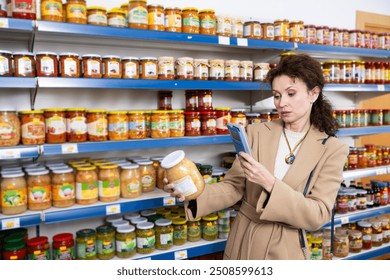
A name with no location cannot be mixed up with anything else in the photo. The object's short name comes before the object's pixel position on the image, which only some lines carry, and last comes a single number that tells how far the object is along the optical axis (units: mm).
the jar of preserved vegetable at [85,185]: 2107
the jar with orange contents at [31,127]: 1981
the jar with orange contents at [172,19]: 2318
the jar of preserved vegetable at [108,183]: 2156
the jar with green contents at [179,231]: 2418
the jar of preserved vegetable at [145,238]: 2287
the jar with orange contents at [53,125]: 2043
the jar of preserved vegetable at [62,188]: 2059
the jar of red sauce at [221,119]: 2544
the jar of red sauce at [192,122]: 2418
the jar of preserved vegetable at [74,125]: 2102
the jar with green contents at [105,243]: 2227
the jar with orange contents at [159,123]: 2316
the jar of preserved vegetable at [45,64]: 1988
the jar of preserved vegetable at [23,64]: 1940
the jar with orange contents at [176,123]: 2367
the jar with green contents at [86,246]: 2199
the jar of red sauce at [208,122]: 2482
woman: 1410
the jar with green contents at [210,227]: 2506
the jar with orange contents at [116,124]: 2191
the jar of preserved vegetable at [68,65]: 2035
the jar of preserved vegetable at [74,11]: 2049
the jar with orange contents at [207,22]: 2430
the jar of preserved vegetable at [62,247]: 2127
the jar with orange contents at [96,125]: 2143
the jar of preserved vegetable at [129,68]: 2211
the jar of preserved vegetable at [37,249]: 2068
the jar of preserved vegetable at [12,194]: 1937
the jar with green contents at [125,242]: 2244
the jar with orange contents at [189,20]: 2363
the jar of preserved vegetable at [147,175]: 2367
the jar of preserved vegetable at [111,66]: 2154
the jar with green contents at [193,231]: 2486
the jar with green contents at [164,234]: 2346
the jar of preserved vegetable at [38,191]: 2006
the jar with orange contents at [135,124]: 2262
